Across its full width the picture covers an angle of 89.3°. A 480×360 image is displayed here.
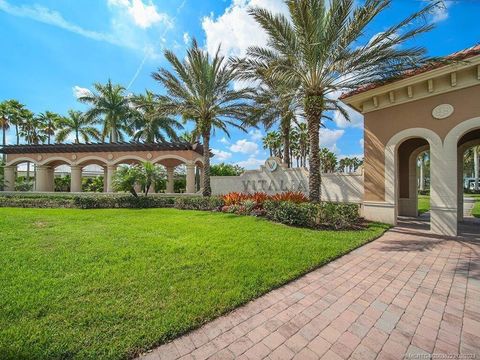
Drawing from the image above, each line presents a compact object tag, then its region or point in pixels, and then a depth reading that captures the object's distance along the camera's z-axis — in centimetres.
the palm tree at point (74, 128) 3203
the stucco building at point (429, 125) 845
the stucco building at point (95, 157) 2062
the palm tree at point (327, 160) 5559
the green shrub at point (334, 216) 931
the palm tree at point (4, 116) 3052
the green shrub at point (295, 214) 935
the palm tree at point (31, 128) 3319
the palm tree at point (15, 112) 3110
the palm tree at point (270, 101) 1120
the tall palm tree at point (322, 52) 904
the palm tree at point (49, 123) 3492
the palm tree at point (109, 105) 2797
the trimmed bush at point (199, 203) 1452
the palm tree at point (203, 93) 1551
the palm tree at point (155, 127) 3016
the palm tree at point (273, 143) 4081
